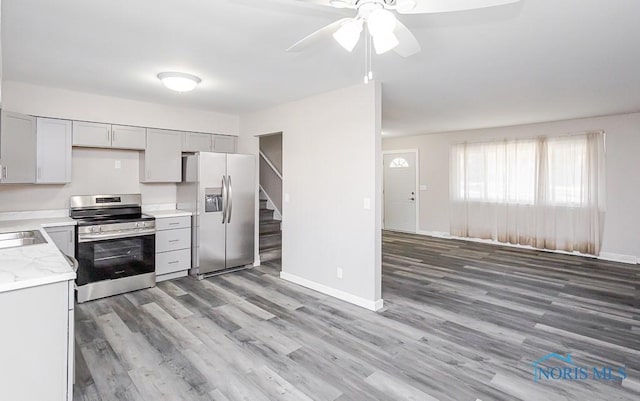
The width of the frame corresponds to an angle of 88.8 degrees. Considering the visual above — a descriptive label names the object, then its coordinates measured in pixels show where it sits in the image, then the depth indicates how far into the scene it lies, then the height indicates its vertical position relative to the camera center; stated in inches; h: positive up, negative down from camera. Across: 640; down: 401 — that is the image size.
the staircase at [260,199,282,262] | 231.5 -25.1
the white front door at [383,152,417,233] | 321.1 +11.1
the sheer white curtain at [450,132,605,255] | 221.3 +8.4
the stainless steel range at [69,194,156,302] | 145.2 -21.3
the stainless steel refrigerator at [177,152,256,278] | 180.9 -2.8
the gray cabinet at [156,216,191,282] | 173.0 -24.5
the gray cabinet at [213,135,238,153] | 204.4 +37.4
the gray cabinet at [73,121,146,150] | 156.7 +33.3
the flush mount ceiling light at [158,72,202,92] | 126.3 +47.7
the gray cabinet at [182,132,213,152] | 191.6 +36.0
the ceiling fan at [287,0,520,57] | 55.2 +34.2
